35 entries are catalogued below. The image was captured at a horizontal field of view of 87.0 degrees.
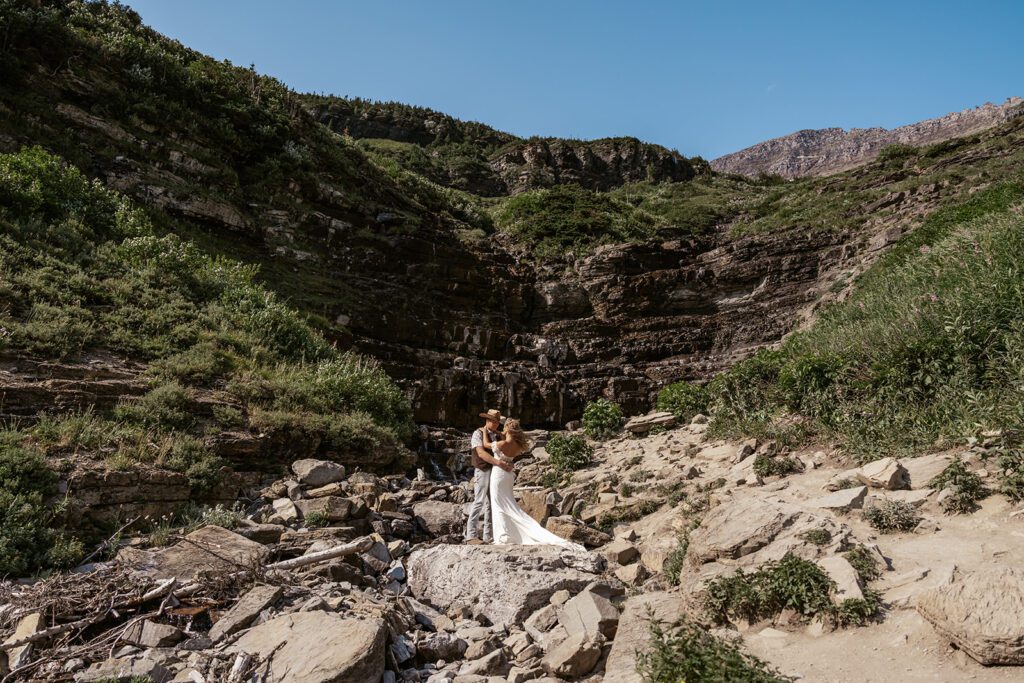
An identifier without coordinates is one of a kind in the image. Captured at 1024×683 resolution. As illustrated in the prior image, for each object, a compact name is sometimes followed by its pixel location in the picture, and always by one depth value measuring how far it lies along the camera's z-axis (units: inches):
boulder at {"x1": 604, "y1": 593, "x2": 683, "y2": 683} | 155.3
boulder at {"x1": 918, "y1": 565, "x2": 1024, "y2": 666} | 118.8
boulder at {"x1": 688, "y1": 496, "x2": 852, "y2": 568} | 192.5
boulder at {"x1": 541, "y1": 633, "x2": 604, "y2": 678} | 162.6
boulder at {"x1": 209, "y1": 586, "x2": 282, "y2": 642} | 172.9
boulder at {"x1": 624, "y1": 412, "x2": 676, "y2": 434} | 574.9
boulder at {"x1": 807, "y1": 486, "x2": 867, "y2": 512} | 216.1
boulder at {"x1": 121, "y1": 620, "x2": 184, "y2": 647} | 164.4
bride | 267.6
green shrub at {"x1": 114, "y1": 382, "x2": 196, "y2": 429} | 301.4
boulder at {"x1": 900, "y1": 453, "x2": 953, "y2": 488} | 218.9
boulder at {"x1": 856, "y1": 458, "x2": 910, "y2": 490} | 223.9
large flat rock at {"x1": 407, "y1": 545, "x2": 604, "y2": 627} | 205.3
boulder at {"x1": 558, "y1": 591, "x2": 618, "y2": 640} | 178.2
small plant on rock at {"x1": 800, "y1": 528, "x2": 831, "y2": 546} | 188.2
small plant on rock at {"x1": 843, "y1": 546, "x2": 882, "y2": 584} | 169.0
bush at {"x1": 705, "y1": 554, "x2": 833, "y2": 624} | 164.6
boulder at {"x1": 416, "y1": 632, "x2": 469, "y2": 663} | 178.4
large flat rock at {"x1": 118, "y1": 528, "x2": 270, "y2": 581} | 200.4
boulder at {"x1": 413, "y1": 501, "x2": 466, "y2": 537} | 305.4
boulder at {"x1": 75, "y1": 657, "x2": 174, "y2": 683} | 142.6
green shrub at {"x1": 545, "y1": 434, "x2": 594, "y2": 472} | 490.1
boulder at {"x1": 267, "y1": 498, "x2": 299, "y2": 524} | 275.9
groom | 291.4
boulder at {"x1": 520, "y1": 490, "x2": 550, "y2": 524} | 323.0
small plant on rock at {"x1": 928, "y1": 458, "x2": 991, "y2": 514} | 193.3
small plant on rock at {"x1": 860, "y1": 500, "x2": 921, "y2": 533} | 193.5
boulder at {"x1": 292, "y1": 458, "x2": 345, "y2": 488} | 324.5
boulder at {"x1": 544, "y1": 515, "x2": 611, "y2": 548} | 280.1
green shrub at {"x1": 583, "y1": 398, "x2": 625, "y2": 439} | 615.6
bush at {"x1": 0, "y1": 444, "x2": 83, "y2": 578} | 201.2
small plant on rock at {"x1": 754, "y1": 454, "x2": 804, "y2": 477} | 300.2
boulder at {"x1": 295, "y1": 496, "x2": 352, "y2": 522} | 278.8
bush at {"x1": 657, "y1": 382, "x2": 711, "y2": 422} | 559.5
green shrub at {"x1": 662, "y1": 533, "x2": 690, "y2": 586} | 223.4
